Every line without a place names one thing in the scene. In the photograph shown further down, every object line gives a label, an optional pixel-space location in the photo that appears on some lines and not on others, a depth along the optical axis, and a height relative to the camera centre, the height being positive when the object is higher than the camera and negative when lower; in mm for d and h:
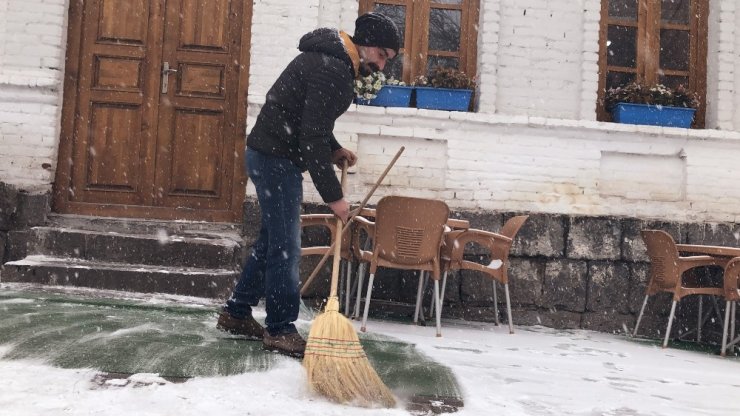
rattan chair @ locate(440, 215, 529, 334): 5742 -112
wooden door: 6699 +1009
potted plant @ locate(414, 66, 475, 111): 6805 +1310
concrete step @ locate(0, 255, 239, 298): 5594 -478
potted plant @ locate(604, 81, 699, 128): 6973 +1327
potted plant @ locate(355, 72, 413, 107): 6730 +1267
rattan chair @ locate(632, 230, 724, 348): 5922 -147
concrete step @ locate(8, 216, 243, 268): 6012 -264
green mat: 3512 -687
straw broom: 3088 -597
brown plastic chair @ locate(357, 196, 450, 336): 5246 -23
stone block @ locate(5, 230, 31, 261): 6082 -283
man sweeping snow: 3502 +419
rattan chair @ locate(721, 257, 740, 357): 5762 -297
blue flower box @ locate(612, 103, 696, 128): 6969 +1236
